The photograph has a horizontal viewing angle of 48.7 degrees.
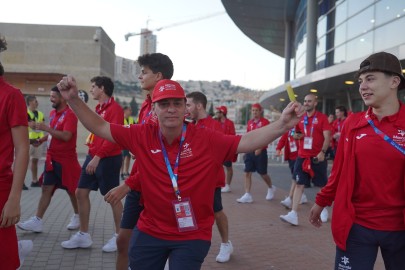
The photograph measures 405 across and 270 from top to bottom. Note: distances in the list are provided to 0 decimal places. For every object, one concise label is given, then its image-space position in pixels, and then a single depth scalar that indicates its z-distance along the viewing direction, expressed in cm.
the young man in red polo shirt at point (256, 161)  985
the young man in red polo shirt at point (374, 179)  305
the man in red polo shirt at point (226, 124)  1095
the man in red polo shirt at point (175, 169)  296
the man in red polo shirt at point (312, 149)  782
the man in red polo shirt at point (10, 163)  300
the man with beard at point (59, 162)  623
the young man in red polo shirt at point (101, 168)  552
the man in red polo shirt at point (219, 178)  532
